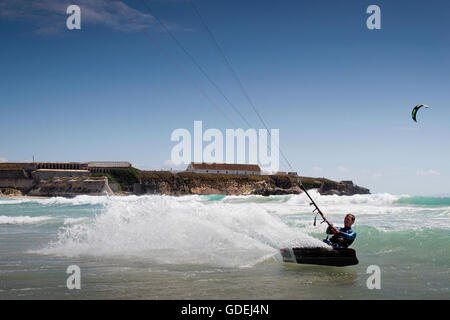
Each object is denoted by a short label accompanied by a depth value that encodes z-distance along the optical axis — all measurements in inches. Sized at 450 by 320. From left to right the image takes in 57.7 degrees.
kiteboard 394.0
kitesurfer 405.7
